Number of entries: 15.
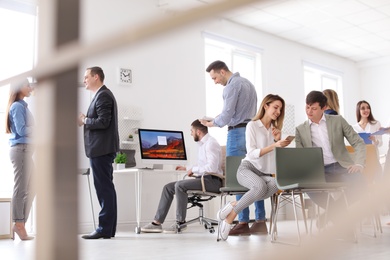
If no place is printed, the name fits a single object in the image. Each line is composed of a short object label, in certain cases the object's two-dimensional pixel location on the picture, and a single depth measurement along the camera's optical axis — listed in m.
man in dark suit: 3.72
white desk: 4.71
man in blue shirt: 4.01
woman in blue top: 3.99
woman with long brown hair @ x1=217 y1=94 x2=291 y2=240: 3.48
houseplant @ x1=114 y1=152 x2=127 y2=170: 5.14
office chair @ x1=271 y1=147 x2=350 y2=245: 3.40
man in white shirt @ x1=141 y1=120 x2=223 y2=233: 4.63
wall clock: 5.65
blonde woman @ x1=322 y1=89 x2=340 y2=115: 3.89
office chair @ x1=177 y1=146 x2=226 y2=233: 4.63
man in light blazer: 3.45
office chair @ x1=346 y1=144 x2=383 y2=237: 4.08
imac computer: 4.99
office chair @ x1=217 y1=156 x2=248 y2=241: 4.03
